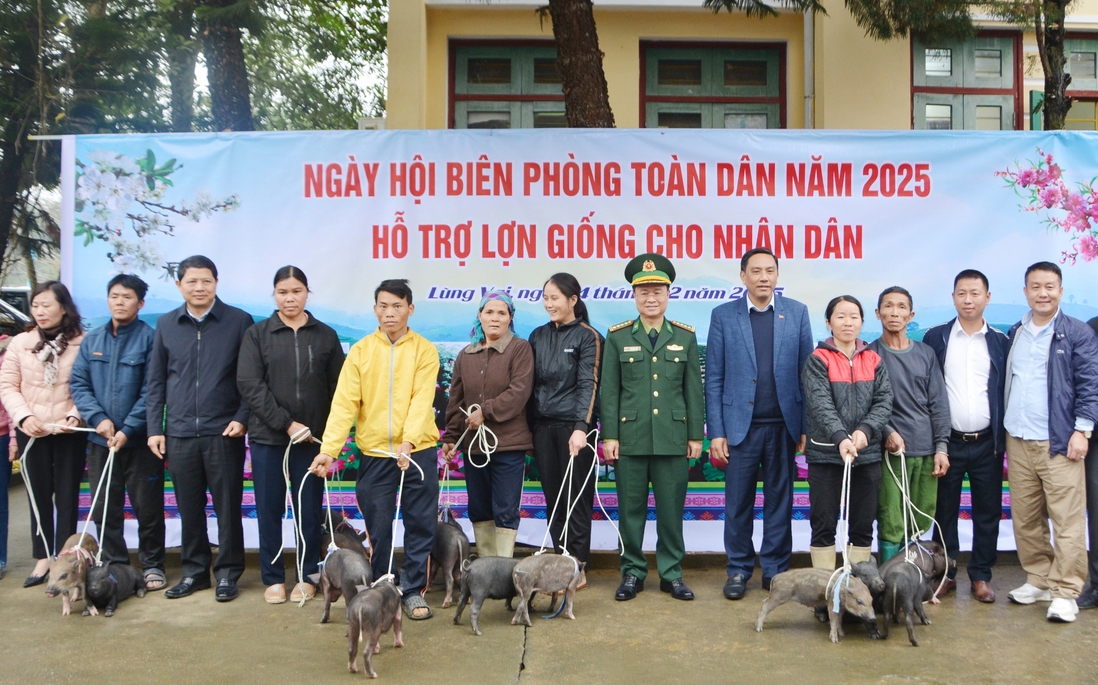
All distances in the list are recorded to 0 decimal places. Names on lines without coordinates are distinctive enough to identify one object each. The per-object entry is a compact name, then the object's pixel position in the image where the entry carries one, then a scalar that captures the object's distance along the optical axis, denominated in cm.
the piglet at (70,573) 455
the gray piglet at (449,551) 474
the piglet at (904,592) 414
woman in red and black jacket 452
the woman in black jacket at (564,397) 490
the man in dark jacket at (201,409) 484
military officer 481
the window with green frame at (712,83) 830
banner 540
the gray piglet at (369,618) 375
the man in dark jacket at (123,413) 500
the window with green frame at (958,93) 816
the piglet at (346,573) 418
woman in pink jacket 508
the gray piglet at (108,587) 457
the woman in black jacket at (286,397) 471
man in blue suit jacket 488
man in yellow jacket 449
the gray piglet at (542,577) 435
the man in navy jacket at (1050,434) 451
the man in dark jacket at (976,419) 478
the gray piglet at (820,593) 406
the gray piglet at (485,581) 430
